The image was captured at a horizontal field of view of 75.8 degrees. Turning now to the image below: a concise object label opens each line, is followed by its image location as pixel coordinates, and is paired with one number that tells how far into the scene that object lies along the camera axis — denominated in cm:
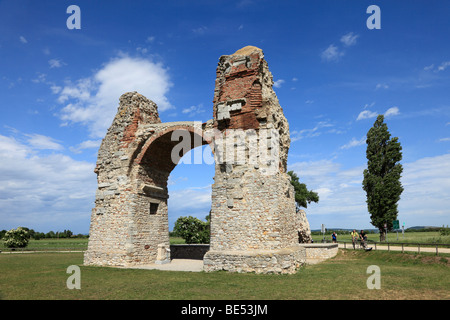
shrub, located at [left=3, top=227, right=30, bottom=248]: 3097
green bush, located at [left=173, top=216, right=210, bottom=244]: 2850
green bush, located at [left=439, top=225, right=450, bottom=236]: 2495
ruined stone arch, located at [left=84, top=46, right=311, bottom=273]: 1210
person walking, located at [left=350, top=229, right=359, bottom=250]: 1958
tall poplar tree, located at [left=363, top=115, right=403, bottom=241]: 2270
